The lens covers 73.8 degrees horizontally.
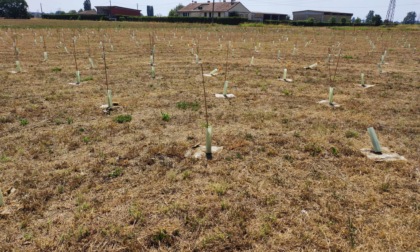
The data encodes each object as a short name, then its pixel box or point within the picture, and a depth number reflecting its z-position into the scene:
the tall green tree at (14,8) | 82.12
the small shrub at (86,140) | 5.43
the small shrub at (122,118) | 6.43
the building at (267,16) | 88.56
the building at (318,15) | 92.06
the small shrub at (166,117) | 6.59
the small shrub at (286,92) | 8.75
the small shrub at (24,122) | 6.17
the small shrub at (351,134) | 5.75
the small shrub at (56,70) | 11.44
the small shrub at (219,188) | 3.93
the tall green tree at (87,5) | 169.24
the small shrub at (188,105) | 7.38
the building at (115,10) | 100.56
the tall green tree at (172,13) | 96.61
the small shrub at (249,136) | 5.64
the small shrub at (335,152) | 5.02
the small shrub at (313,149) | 5.05
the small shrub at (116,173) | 4.34
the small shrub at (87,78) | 10.15
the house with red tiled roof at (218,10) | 78.62
